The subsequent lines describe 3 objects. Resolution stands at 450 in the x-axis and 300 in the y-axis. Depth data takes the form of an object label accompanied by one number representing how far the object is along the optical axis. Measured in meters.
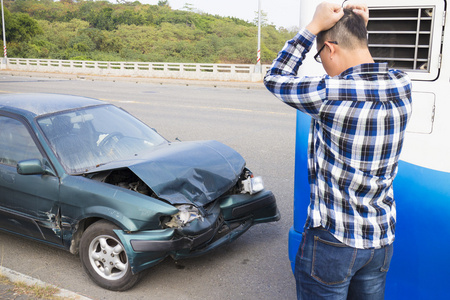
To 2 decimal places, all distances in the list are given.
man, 1.84
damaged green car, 3.64
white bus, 2.56
